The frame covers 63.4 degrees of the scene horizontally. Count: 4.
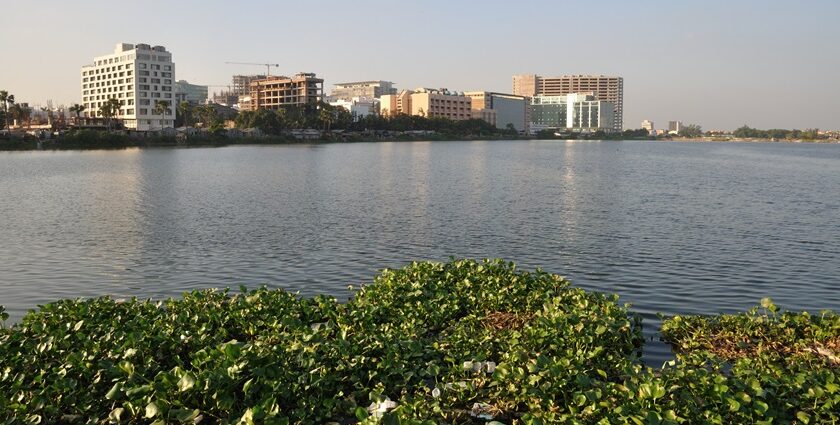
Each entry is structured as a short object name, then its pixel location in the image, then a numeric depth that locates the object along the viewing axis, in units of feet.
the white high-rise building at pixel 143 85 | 625.00
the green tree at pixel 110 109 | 555.69
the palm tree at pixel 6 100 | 486.38
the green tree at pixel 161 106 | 585.22
